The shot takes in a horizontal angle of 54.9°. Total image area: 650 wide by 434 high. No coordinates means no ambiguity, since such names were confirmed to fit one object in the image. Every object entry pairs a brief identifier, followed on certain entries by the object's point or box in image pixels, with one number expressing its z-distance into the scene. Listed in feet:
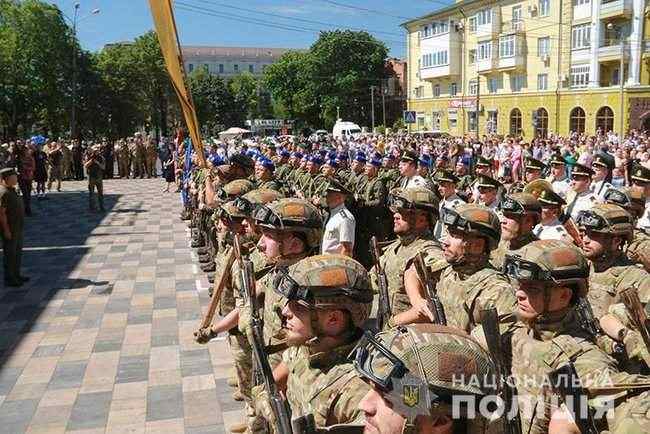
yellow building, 134.41
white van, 166.20
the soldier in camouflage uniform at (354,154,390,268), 37.88
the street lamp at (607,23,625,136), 124.47
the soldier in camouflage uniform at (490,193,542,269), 18.49
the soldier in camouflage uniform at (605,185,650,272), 15.57
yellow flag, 26.12
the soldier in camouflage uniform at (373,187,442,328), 15.64
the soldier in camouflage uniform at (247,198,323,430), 13.99
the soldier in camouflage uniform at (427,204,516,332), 12.69
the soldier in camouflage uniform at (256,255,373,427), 9.41
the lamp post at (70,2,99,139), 107.18
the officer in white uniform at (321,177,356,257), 21.53
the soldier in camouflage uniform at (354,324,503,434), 6.20
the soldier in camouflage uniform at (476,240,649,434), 9.09
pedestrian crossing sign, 119.85
